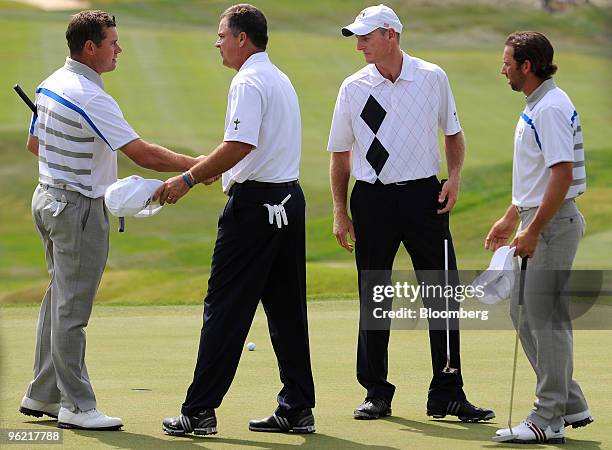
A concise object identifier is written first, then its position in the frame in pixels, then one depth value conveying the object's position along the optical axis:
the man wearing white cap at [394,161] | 12.76
